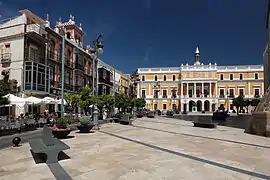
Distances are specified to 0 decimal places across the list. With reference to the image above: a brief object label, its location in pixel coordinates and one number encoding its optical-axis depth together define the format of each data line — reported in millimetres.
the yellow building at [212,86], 64625
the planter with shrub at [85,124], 12313
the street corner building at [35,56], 22703
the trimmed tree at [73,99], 18170
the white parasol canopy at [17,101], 14336
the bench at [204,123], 16680
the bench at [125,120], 18611
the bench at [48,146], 5891
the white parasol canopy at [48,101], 16428
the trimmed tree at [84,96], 18555
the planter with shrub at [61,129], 10023
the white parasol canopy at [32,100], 15203
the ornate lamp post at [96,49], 13906
